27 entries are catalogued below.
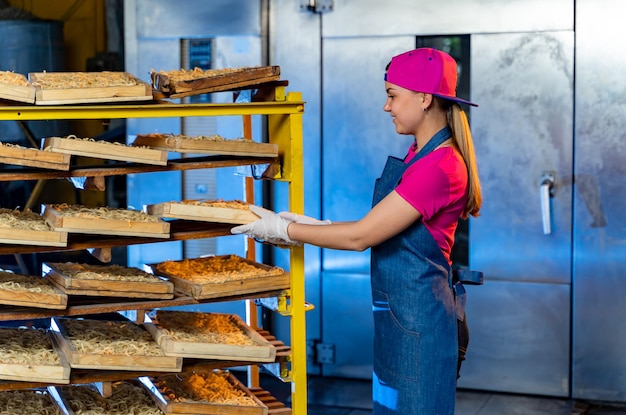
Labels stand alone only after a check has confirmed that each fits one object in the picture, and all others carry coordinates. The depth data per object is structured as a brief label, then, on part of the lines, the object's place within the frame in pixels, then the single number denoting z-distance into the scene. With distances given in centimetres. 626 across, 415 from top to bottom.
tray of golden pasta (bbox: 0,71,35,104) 340
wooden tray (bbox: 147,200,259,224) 363
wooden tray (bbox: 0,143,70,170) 340
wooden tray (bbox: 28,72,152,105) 343
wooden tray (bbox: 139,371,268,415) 375
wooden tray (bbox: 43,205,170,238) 351
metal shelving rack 348
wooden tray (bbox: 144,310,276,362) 369
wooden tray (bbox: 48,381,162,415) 381
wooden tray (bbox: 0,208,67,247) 345
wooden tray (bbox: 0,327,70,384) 348
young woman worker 341
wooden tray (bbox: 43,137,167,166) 346
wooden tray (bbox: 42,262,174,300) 360
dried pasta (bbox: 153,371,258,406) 388
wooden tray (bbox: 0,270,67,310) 349
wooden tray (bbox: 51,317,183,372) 356
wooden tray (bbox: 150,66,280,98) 361
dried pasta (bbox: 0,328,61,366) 357
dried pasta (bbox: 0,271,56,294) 355
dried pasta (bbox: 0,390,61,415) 382
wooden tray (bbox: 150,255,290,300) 371
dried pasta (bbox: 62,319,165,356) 367
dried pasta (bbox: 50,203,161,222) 359
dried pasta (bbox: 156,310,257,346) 383
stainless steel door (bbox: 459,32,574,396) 548
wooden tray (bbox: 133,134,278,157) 361
